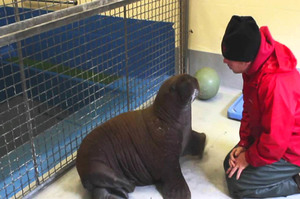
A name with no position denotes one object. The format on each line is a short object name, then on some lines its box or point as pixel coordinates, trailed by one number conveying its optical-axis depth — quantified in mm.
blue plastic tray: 2373
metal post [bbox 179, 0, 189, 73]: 2752
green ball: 2561
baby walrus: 1669
